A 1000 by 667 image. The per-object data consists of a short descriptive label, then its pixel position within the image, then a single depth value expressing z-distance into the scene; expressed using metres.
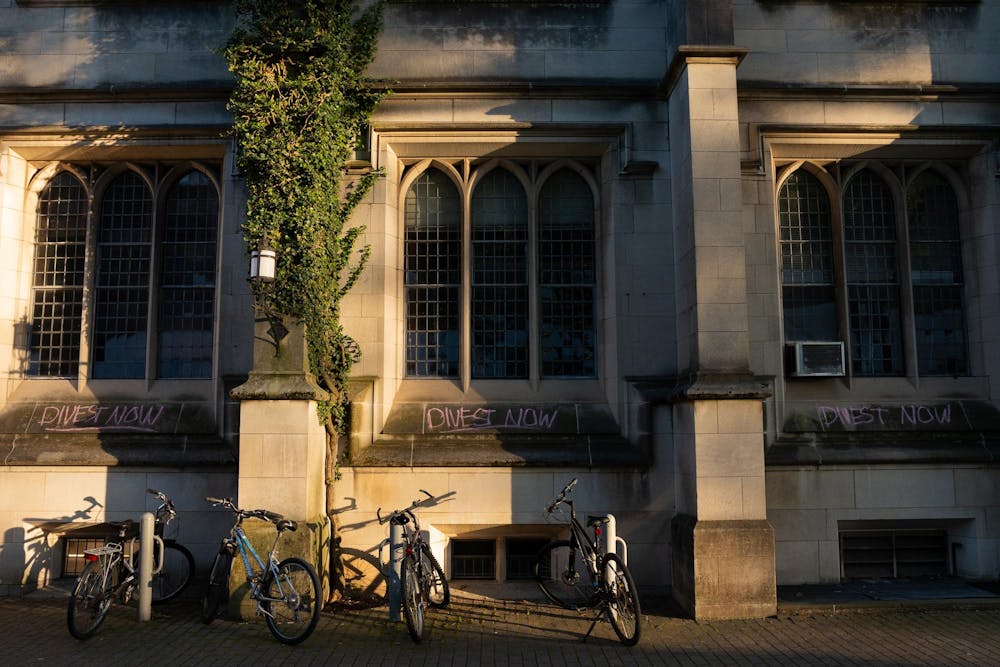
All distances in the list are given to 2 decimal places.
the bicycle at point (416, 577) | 6.78
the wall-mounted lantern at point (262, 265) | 7.63
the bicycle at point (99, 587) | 6.98
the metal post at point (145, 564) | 7.52
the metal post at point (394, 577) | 7.50
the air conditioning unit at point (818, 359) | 9.18
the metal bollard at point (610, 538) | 7.55
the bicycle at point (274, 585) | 6.90
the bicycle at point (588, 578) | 6.76
